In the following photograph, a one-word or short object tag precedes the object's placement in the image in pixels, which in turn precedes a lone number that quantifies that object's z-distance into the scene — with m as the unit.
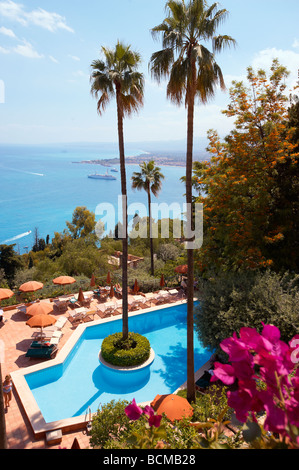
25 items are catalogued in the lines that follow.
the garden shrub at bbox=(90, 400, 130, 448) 6.66
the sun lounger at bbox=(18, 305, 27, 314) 16.25
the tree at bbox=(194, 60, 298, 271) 12.22
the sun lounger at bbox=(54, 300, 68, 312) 17.17
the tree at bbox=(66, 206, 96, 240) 73.62
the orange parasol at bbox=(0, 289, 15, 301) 15.98
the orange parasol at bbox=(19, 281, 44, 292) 17.33
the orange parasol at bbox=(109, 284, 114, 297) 19.16
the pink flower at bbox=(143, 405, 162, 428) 2.22
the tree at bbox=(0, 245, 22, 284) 28.98
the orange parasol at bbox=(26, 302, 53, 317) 14.20
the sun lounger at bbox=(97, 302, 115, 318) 16.88
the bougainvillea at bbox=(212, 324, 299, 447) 1.59
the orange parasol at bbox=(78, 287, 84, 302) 17.65
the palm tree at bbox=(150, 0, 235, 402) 8.12
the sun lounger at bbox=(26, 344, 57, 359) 12.59
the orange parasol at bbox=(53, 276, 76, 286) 18.55
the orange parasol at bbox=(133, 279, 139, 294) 20.12
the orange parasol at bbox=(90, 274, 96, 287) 20.52
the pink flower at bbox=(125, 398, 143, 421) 2.32
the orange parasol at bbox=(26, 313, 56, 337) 13.34
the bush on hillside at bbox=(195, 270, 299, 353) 9.69
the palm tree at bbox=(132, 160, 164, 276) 26.17
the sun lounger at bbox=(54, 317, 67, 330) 14.66
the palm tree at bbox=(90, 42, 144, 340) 10.77
